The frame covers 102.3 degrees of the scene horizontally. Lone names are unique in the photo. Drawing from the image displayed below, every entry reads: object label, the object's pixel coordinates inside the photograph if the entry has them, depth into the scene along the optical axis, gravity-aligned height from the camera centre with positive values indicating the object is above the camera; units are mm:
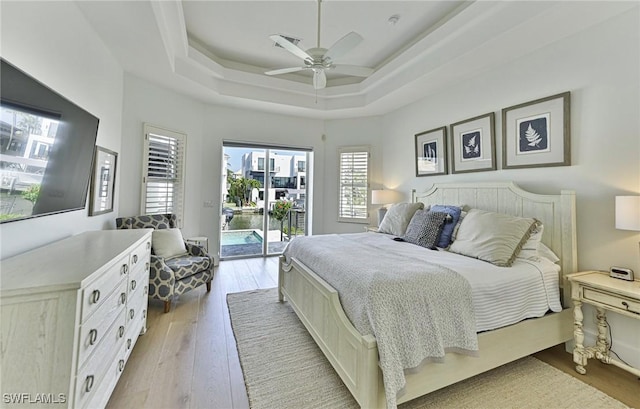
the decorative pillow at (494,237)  2213 -205
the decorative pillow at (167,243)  3117 -446
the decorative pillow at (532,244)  2297 -254
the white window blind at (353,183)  5270 +593
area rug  1689 -1227
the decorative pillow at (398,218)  3336 -73
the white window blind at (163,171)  3744 +554
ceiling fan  2299 +1509
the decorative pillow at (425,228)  2770 -167
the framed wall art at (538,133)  2494 +871
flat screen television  1234 +328
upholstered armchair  2791 -650
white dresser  1035 -540
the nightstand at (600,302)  1801 -624
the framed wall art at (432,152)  3769 +945
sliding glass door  5035 +231
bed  1528 -858
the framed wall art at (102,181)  2566 +269
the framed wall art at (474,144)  3148 +912
